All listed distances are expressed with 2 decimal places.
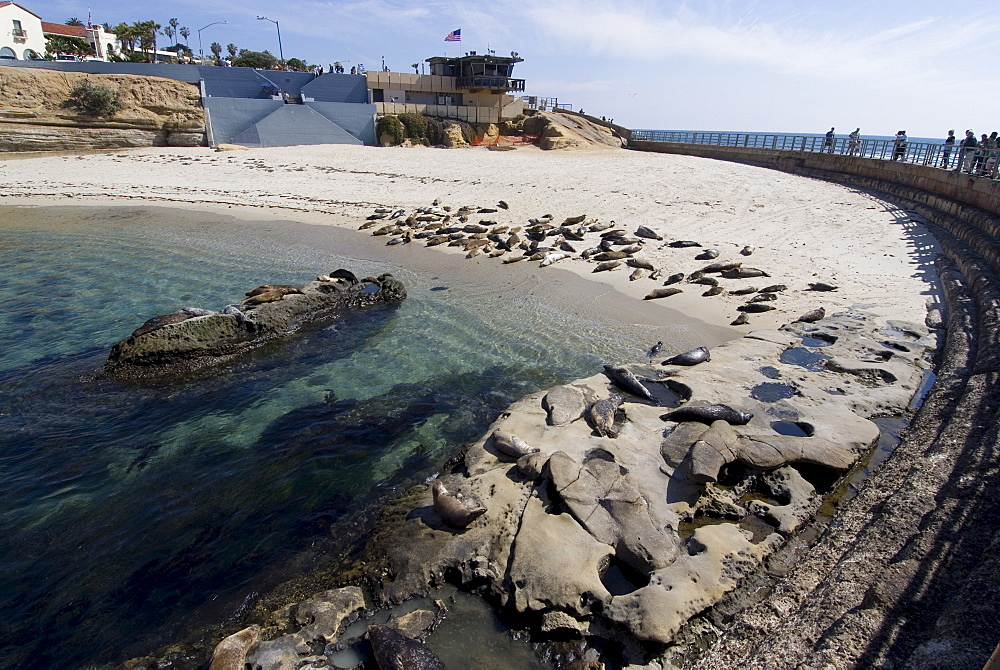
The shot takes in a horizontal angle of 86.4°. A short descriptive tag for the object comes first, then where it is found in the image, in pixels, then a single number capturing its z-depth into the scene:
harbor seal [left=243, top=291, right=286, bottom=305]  10.60
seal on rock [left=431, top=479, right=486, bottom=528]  5.04
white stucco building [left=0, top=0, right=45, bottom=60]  50.94
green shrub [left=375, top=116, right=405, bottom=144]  40.06
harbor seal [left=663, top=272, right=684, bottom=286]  12.66
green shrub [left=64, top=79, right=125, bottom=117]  33.12
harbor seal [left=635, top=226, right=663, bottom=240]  16.02
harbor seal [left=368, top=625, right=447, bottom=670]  3.66
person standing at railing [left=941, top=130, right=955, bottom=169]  19.92
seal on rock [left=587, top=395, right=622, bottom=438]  6.34
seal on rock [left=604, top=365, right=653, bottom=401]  7.32
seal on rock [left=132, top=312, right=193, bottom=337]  8.97
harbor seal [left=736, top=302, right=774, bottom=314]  10.88
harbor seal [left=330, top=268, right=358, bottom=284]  12.70
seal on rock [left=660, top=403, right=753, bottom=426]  6.48
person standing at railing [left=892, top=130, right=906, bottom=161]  24.86
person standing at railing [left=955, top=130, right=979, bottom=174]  17.80
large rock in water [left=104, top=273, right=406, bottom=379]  8.67
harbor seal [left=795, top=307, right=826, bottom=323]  10.16
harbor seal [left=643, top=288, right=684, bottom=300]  12.03
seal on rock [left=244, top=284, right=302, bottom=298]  11.21
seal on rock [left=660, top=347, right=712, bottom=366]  8.38
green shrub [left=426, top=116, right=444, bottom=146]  41.31
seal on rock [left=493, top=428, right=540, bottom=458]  6.00
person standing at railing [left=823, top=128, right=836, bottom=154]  32.08
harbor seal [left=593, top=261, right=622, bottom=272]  13.87
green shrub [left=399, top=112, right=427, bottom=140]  40.75
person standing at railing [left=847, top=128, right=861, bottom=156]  29.02
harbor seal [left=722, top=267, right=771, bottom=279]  12.73
